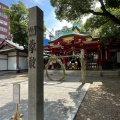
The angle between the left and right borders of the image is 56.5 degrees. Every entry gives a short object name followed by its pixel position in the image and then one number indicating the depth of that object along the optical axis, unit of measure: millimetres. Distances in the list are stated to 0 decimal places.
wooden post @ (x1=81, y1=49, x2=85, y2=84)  7695
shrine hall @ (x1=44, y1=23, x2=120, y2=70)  12084
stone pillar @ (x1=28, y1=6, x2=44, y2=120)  2379
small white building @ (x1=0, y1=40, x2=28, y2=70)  17256
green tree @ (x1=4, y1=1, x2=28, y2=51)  18233
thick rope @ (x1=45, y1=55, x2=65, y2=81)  8962
